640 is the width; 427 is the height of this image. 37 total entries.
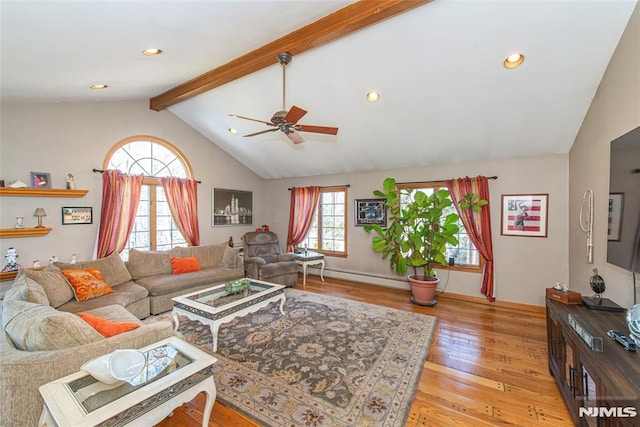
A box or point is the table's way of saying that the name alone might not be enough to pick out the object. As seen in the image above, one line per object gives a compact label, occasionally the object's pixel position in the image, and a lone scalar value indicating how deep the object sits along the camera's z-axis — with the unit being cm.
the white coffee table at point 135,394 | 128
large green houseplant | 418
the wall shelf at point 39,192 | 321
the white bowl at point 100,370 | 146
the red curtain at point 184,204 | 498
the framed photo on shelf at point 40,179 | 351
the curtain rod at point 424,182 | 470
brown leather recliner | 495
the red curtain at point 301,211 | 623
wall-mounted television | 187
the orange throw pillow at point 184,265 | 442
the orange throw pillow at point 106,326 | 191
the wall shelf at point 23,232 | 323
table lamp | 349
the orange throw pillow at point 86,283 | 316
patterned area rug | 201
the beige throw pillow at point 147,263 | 410
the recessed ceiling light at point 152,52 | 259
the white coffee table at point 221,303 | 281
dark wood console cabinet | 125
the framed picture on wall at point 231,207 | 587
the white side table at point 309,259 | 552
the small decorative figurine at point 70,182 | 381
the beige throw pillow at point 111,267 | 356
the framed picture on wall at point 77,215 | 384
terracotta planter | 417
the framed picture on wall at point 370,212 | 538
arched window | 453
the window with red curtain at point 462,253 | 451
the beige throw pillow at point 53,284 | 292
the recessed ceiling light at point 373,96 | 350
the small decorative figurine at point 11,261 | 330
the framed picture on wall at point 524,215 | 400
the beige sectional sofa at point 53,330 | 147
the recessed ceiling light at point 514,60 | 265
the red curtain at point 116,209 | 412
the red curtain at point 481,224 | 425
